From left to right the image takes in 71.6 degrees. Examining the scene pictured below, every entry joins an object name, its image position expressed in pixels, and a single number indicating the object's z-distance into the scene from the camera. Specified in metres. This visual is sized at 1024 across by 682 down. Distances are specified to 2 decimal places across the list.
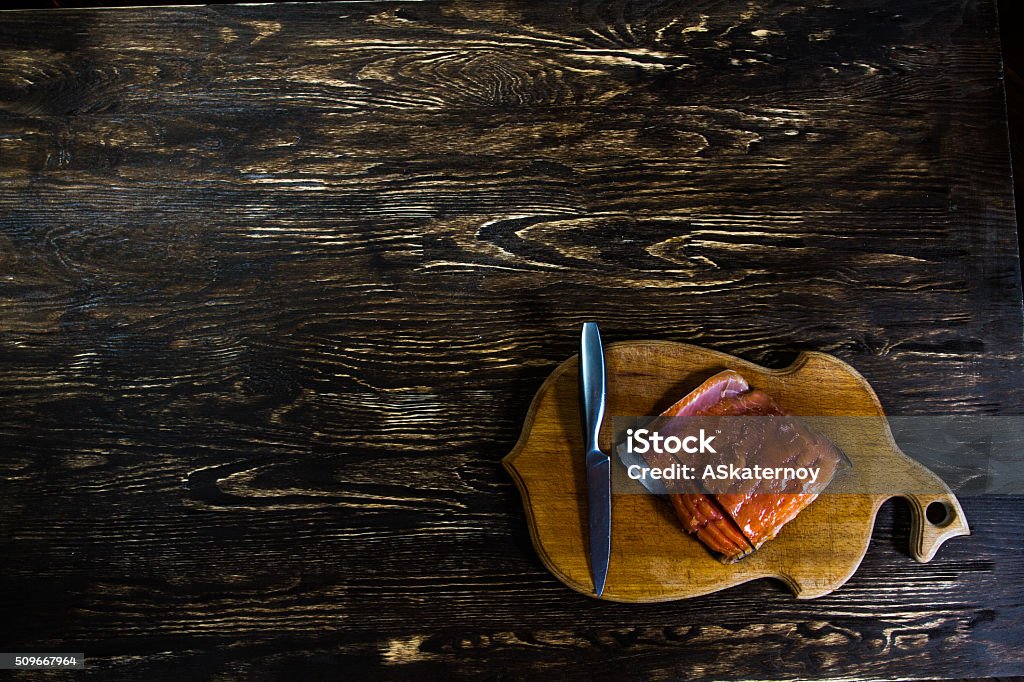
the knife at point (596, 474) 1.34
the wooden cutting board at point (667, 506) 1.36
